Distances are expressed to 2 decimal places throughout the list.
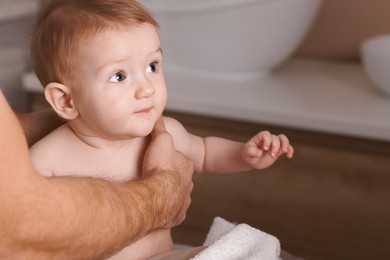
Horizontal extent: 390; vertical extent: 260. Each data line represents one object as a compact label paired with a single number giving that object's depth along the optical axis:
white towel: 1.20
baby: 1.21
